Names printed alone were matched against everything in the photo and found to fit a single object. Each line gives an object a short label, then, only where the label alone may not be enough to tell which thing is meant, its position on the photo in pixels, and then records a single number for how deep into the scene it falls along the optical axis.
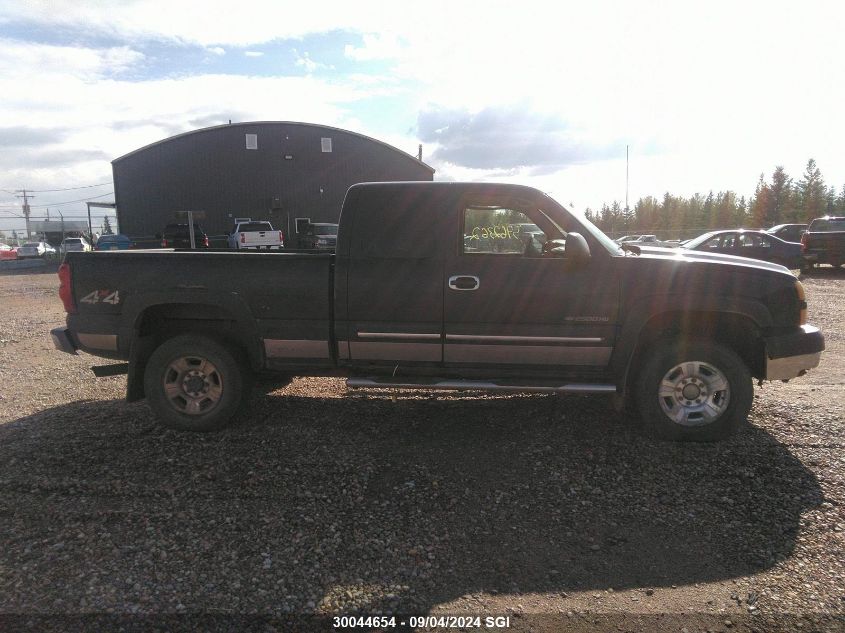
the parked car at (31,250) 42.66
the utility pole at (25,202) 85.50
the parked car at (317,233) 25.60
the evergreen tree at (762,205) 60.56
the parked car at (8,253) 39.59
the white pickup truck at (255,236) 25.50
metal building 34.19
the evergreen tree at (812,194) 56.34
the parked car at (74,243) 36.13
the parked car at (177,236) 28.73
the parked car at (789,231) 24.37
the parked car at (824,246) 18.95
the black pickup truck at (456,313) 4.43
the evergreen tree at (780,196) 59.25
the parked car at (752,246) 16.42
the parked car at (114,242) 28.12
